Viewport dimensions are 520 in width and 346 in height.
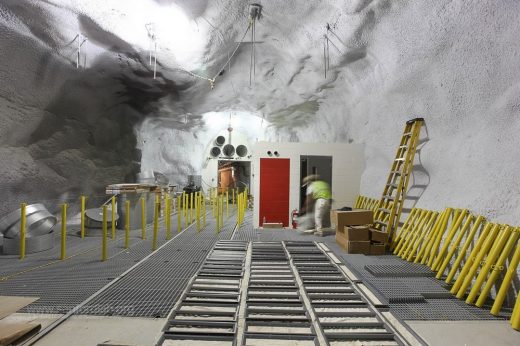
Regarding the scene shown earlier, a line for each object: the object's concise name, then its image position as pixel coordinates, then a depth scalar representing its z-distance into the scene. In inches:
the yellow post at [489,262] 144.6
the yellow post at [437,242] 194.2
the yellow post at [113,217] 234.0
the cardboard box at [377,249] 242.7
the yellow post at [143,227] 266.4
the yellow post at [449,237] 180.1
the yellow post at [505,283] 136.3
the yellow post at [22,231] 205.9
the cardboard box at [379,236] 246.1
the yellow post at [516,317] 123.1
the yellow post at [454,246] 174.0
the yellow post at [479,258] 151.9
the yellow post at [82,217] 230.0
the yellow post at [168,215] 267.7
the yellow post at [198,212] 323.3
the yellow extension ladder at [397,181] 245.8
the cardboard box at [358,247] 243.3
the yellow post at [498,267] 141.2
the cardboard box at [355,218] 265.1
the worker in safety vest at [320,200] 322.3
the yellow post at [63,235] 205.0
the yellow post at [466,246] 166.9
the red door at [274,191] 352.5
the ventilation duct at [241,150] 676.7
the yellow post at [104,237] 210.2
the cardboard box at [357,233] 244.5
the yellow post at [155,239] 240.7
